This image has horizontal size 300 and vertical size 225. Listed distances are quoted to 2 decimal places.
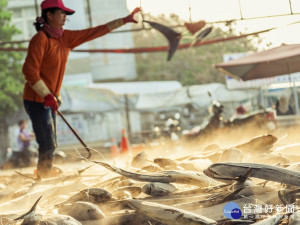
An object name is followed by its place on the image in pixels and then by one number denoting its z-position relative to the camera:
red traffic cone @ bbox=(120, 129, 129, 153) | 15.32
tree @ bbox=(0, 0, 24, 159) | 24.98
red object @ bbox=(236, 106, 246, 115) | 14.64
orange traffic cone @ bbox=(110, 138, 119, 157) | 15.30
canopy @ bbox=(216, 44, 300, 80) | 11.35
